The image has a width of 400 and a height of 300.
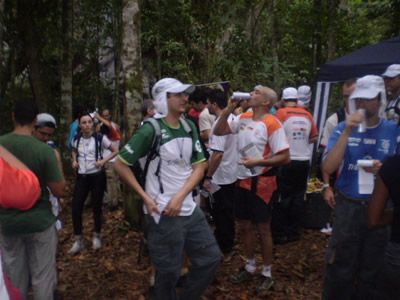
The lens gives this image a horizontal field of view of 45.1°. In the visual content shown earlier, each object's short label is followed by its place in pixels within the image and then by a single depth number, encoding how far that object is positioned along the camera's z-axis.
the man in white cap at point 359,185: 3.74
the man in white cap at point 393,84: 4.54
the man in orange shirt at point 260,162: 5.00
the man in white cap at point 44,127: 4.97
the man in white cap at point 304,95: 7.70
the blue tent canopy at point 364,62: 7.75
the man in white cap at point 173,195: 3.86
